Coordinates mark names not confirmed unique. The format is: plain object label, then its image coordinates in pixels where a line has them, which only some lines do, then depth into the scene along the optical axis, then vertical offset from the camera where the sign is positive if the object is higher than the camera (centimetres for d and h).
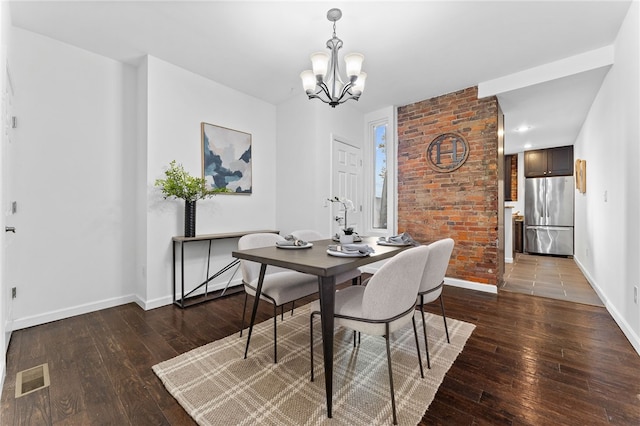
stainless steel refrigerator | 598 -1
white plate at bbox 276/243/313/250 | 205 -25
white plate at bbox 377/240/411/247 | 224 -24
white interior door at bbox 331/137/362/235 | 418 +53
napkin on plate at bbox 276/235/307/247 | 210 -22
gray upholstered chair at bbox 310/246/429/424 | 137 -44
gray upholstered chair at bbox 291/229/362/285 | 236 -25
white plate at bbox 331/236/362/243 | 238 -23
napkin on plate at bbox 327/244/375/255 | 176 -23
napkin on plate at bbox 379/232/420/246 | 229 -22
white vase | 217 -20
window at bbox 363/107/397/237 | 462 +66
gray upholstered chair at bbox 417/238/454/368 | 182 -39
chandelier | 218 +115
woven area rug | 143 -101
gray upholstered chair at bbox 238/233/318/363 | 199 -52
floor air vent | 163 -102
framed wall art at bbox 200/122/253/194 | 346 +71
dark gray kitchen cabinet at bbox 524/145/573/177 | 611 +118
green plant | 290 +30
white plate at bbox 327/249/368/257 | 170 -25
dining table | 141 -28
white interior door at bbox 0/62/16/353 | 175 +9
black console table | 300 -74
